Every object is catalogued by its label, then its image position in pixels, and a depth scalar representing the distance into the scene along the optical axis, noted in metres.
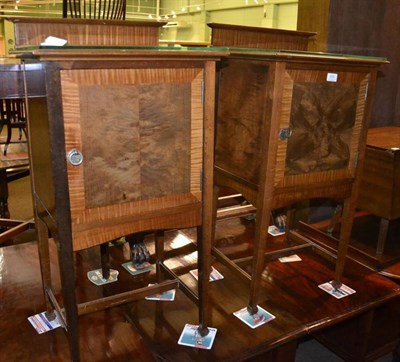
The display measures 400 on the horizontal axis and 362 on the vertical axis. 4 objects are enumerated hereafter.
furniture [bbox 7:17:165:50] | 1.26
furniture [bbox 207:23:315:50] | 1.52
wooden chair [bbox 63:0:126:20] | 2.04
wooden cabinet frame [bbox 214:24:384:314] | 1.25
